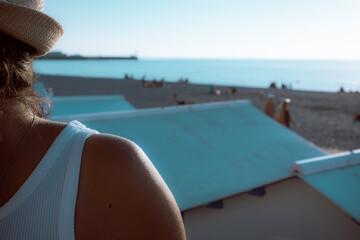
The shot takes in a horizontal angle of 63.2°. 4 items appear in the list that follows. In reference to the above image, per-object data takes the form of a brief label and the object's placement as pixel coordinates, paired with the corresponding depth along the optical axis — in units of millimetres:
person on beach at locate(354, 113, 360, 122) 15779
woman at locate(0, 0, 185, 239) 717
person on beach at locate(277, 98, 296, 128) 8398
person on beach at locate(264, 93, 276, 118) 9093
